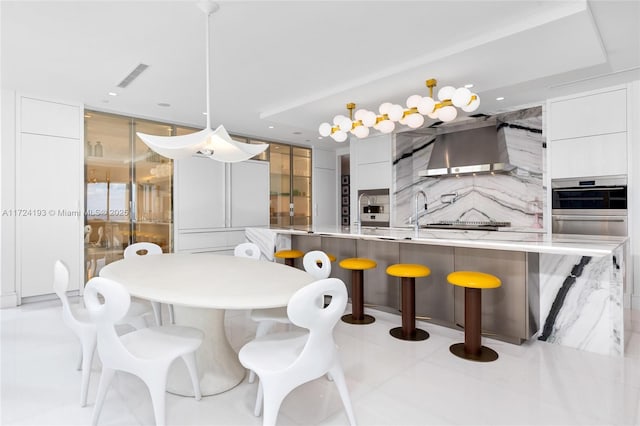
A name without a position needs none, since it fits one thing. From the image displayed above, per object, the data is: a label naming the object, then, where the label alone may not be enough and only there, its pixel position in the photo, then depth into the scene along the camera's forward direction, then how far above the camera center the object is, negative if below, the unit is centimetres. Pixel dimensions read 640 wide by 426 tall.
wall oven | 381 +8
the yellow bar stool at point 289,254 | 407 -47
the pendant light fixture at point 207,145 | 246 +50
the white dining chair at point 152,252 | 302 -38
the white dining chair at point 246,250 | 336 -36
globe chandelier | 298 +93
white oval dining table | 174 -40
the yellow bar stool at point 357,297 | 344 -82
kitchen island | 257 -56
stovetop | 490 -17
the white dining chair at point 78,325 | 204 -65
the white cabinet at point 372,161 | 585 +88
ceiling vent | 337 +137
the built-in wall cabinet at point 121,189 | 468 +33
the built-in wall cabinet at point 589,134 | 379 +87
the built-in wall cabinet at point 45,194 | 407 +22
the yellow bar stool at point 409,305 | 300 -80
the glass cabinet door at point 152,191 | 509 +32
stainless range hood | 498 +91
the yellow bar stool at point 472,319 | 259 -80
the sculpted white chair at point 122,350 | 162 -66
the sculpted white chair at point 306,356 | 148 -67
